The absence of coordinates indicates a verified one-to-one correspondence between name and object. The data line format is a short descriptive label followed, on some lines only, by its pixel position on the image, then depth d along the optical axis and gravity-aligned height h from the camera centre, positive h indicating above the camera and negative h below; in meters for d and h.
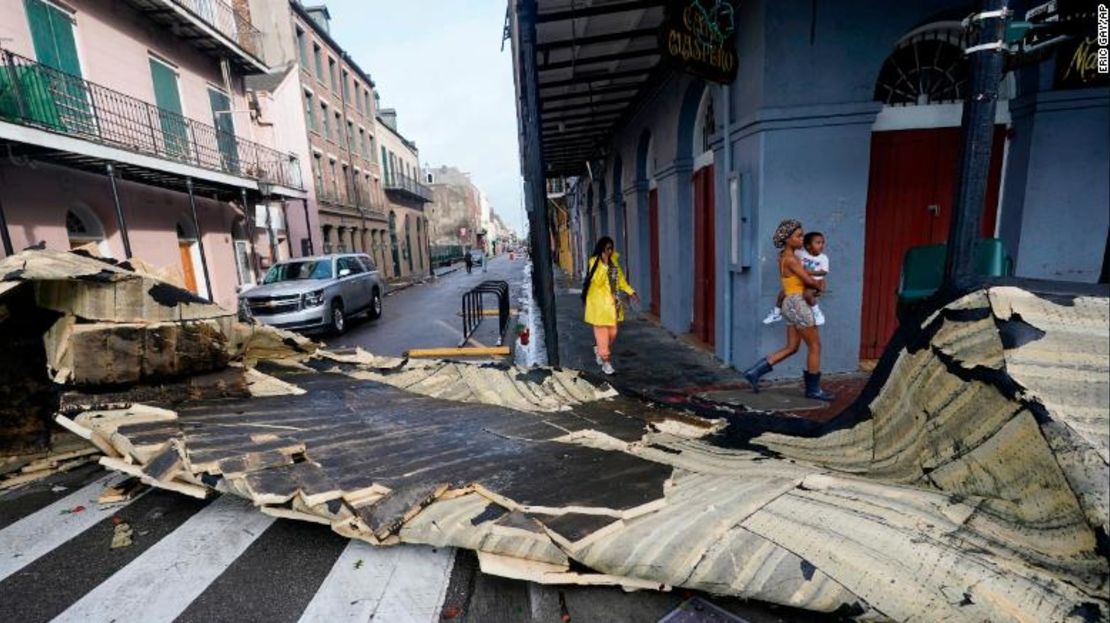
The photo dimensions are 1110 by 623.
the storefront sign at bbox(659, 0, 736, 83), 4.82 +2.05
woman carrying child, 5.05 -0.83
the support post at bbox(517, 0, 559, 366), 5.30 +0.74
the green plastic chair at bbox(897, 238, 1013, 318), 3.64 -0.39
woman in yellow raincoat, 6.27 -0.67
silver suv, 10.53 -0.93
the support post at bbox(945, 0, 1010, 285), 2.59 +0.50
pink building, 9.35 +3.07
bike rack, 9.66 -1.34
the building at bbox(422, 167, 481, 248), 77.58 +5.80
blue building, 5.33 +0.82
